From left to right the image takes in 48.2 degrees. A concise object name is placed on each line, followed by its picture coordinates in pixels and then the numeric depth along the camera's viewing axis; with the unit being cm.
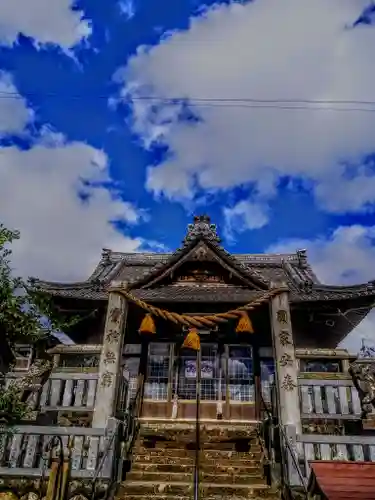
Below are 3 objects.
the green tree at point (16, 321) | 792
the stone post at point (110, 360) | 1141
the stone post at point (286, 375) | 1043
